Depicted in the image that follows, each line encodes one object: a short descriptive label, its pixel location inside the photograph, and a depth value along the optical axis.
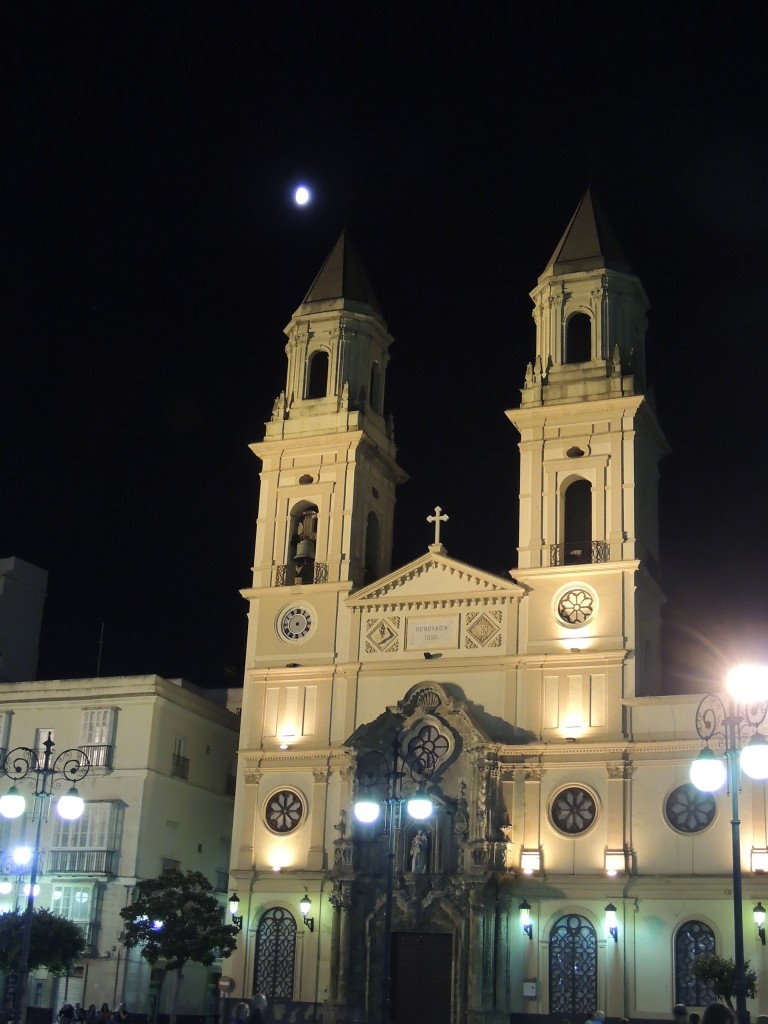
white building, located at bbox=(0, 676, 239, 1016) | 46.28
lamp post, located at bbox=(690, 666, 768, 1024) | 21.34
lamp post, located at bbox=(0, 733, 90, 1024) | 30.20
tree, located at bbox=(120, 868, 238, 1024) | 41.78
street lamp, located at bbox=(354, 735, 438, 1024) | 44.38
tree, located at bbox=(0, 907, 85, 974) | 40.12
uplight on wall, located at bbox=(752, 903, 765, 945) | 39.16
